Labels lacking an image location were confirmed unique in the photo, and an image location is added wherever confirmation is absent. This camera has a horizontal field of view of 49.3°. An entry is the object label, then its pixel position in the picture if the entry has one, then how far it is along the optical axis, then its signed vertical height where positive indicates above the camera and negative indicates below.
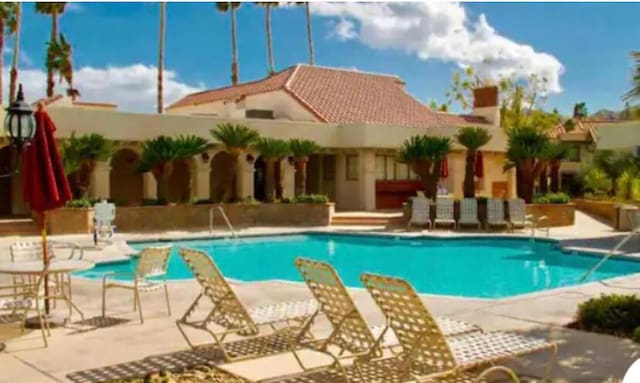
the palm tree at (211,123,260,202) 24.09 +1.61
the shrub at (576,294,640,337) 7.21 -1.33
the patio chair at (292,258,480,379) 4.93 -0.96
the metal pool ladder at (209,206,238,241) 20.75 -1.17
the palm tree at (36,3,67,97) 39.09 +9.68
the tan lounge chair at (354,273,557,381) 4.48 -1.06
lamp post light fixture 9.35 +0.86
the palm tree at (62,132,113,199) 21.11 +0.91
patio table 7.09 -0.89
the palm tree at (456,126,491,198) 23.89 +1.49
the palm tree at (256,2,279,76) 53.38 +11.31
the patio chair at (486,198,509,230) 21.91 -0.83
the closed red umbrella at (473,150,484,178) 27.31 +0.89
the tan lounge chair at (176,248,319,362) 5.66 -1.09
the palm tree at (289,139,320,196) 25.19 +1.16
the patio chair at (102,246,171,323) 7.72 -0.98
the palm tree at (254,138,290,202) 24.69 +1.30
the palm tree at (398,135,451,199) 23.45 +1.02
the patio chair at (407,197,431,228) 22.41 -0.81
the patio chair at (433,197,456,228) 22.31 -0.83
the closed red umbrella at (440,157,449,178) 26.75 +0.70
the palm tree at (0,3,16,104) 39.44 +9.43
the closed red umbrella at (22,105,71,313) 7.57 +0.14
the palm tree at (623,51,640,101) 13.74 +2.13
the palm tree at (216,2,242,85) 49.75 +10.46
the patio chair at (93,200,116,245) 17.94 -0.87
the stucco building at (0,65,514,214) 25.06 +2.03
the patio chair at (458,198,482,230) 22.16 -0.82
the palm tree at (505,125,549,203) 23.19 +1.12
